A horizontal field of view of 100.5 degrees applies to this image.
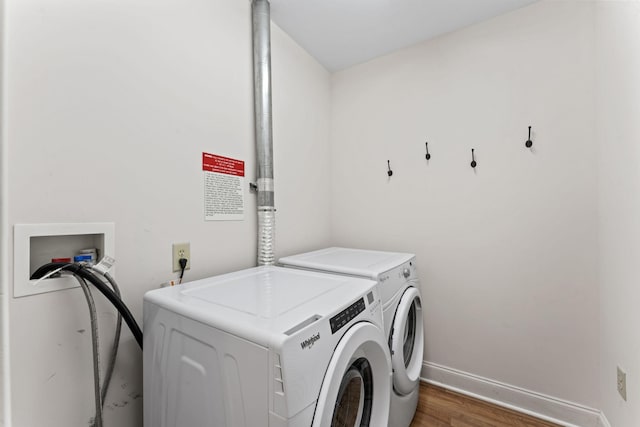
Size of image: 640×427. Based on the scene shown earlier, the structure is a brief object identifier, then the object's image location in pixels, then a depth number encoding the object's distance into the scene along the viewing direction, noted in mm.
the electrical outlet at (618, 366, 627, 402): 1117
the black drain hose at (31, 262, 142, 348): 783
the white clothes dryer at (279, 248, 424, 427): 1231
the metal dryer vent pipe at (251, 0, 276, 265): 1460
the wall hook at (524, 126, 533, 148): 1534
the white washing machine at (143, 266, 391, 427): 613
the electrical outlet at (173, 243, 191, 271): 1136
